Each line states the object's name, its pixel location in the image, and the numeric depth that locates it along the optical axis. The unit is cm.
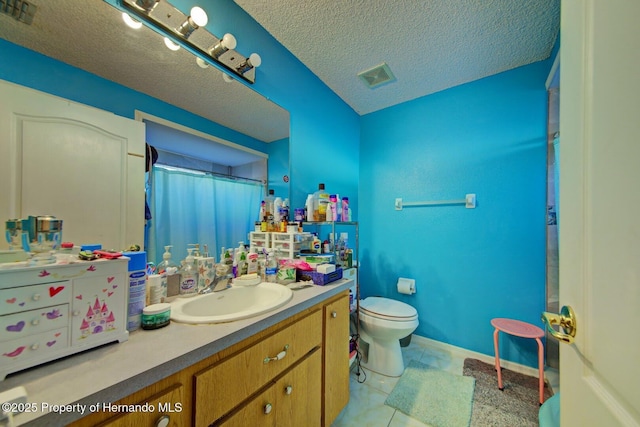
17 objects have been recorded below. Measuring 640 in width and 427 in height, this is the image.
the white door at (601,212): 33
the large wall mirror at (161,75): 73
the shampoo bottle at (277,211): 146
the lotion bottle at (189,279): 92
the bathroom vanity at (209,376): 43
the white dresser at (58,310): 44
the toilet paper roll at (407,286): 198
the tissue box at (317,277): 116
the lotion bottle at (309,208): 158
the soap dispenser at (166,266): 88
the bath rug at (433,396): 124
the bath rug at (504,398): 121
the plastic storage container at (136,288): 65
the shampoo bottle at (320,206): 155
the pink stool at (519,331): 133
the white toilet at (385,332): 153
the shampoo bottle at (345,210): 170
